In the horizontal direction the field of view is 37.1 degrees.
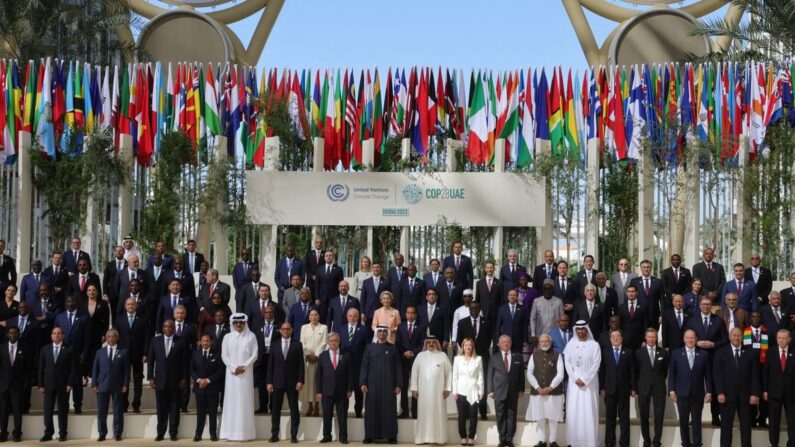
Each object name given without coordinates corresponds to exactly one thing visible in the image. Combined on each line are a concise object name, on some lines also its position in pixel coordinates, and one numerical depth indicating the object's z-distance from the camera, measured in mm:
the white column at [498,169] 21297
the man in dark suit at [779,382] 13680
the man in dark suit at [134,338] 15133
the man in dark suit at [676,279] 16625
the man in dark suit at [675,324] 14867
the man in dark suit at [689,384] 13836
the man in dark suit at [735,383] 13750
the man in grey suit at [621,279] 16344
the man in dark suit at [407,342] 15055
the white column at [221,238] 21547
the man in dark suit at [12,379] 14320
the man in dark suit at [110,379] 14367
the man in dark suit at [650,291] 15734
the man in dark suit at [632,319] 15164
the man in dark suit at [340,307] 15625
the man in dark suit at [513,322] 15281
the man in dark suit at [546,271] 16562
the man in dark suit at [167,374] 14422
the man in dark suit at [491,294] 16189
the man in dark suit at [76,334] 14922
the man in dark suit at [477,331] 15211
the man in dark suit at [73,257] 16844
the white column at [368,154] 22083
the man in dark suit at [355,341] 14922
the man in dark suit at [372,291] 16266
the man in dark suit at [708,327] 14375
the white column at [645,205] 21938
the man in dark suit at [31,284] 16250
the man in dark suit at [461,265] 17047
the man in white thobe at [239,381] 14469
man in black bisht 14398
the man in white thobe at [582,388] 13891
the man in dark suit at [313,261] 17391
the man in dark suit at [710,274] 16672
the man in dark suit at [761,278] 16328
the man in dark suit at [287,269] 17297
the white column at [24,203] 21938
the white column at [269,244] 21297
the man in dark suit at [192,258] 17391
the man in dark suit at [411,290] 16266
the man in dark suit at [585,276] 16078
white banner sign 21297
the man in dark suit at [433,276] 16500
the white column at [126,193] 22000
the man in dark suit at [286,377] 14461
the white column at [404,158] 21516
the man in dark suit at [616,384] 14047
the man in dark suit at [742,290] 15680
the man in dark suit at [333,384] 14422
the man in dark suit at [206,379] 14484
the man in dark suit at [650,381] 13922
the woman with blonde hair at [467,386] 14250
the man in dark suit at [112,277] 16625
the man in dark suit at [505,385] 14148
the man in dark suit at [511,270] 16688
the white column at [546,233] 21391
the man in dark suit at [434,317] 15445
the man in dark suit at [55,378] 14297
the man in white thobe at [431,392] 14375
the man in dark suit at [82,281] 16156
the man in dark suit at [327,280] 16906
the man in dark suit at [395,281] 16328
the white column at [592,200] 21656
